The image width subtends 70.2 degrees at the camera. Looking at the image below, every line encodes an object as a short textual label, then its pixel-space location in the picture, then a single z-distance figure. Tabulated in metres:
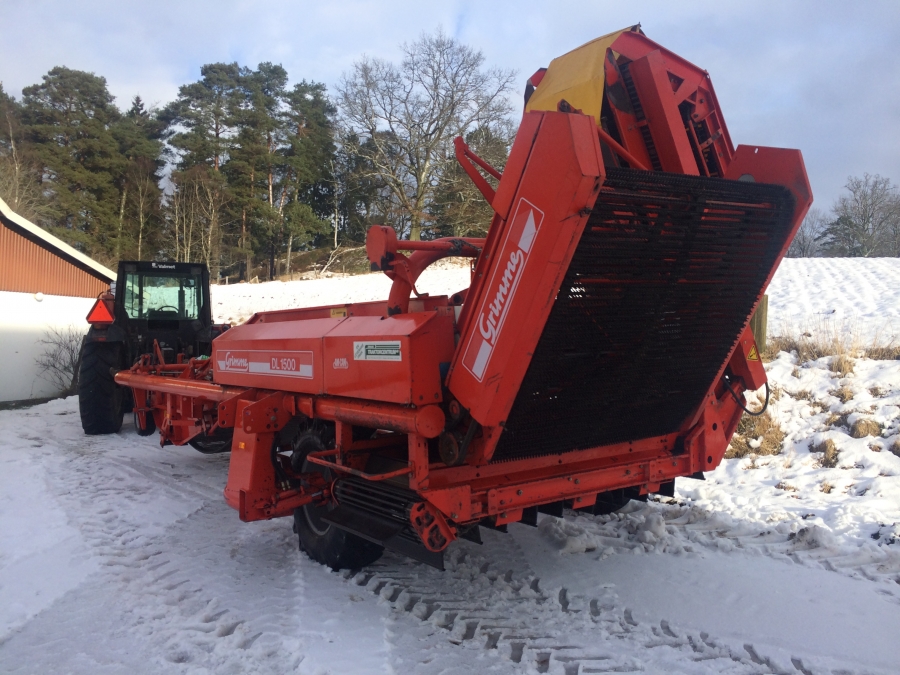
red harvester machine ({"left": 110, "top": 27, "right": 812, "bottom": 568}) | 2.49
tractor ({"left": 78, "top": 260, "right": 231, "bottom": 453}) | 8.54
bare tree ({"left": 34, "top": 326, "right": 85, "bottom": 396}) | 13.76
